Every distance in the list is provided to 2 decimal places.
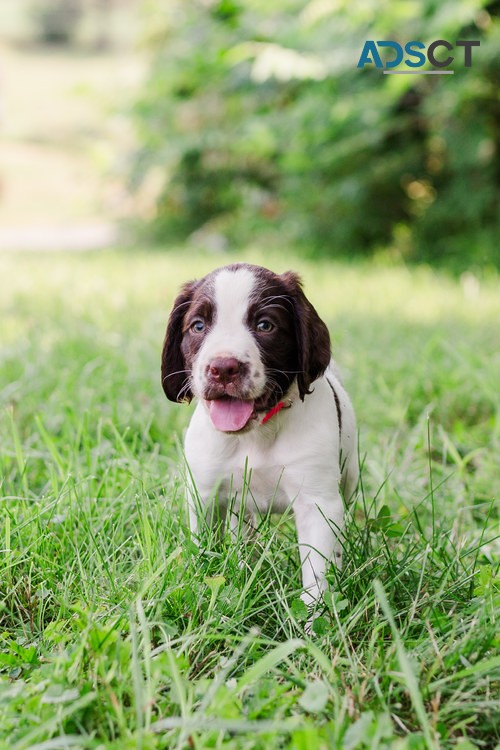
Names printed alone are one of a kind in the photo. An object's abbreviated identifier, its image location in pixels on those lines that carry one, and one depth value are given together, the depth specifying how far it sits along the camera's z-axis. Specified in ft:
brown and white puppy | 7.38
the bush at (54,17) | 100.07
